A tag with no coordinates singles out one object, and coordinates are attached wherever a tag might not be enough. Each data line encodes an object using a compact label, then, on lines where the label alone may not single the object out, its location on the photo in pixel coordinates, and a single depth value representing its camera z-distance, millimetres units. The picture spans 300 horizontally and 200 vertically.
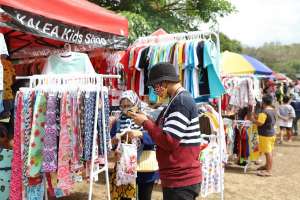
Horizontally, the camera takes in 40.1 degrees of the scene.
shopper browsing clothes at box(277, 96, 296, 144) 12305
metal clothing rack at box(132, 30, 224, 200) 5313
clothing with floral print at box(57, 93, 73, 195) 3771
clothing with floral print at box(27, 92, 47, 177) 3805
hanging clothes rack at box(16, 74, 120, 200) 3746
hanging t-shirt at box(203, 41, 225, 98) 5159
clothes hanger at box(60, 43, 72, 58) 5421
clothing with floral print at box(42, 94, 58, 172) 3777
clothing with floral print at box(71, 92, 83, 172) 3777
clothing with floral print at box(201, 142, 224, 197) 5543
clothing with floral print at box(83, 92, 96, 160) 3744
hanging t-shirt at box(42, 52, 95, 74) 5371
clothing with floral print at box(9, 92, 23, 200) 3900
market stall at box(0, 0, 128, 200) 3771
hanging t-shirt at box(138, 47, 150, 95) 5711
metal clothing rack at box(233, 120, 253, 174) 8367
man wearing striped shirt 3090
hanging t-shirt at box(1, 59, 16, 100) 5075
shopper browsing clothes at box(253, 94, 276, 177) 8008
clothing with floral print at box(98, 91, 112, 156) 3867
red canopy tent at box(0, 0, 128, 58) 3954
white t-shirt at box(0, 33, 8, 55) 3697
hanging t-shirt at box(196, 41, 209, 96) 5230
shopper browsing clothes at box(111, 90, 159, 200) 4473
